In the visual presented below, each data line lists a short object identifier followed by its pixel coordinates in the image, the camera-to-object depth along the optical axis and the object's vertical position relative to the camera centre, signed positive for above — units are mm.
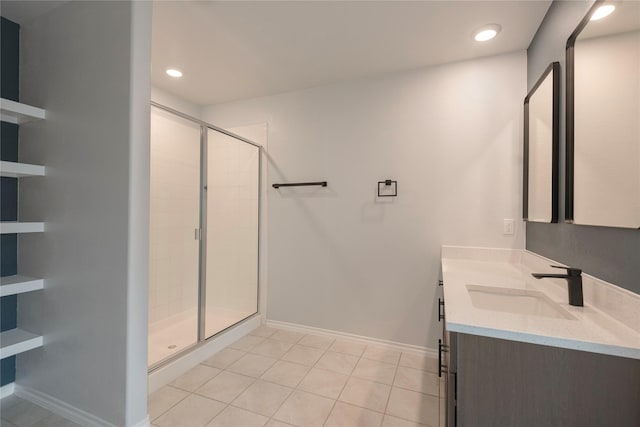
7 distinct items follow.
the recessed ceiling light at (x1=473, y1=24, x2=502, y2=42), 1849 +1226
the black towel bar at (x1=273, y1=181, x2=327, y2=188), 2674 +296
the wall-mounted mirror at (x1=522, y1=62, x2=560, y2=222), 1507 +413
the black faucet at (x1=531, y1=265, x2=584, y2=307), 1159 -278
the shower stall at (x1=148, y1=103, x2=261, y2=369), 2484 -166
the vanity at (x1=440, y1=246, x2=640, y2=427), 843 -464
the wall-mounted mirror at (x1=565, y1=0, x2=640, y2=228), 993 +397
